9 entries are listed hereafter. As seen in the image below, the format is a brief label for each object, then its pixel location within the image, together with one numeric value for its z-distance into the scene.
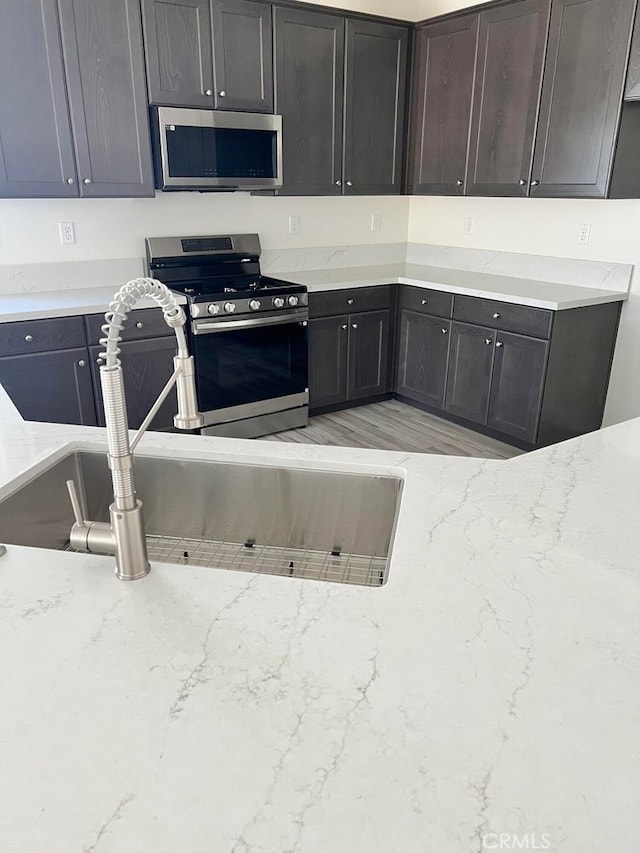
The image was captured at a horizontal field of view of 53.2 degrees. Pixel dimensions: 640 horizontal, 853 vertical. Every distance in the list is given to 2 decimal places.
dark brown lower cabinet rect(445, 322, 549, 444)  3.50
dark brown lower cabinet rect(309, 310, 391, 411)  4.11
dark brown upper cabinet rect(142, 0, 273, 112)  3.27
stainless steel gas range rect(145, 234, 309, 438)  3.53
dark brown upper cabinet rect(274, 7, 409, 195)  3.71
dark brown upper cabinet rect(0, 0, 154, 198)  2.98
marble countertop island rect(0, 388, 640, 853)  0.65
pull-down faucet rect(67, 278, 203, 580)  0.94
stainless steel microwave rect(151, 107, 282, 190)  3.39
